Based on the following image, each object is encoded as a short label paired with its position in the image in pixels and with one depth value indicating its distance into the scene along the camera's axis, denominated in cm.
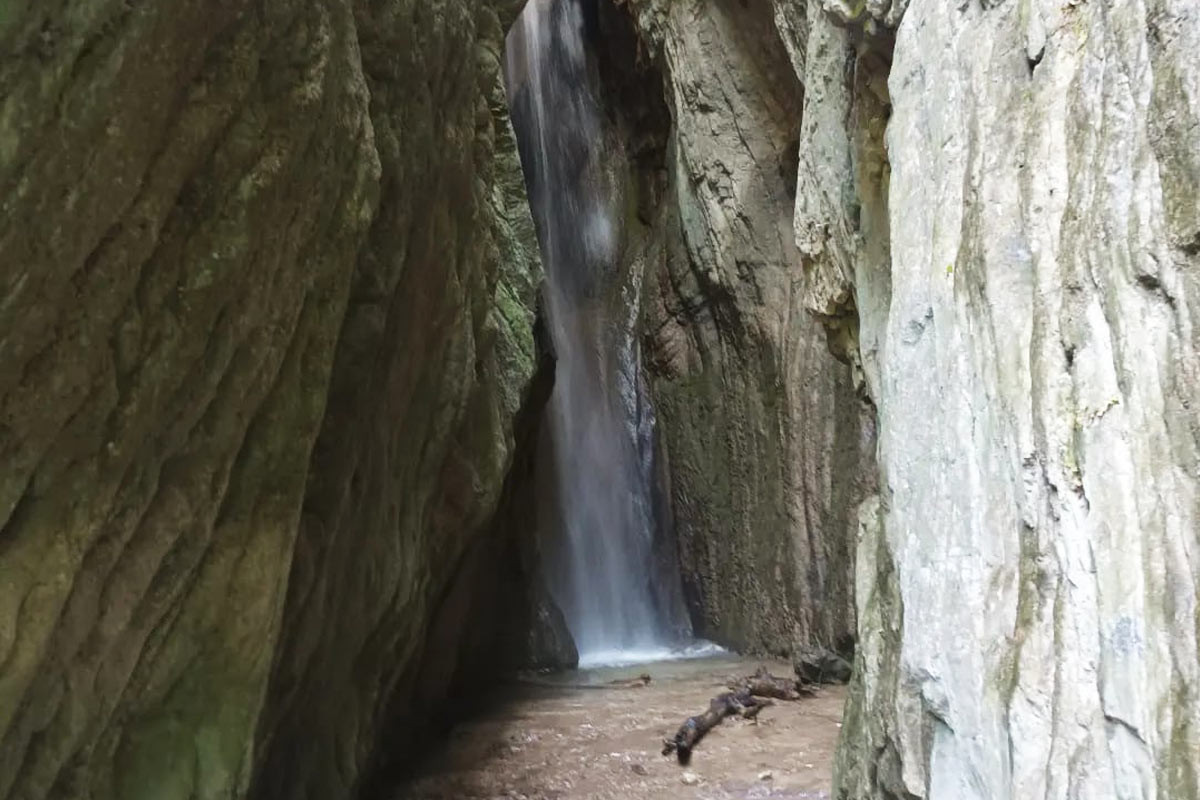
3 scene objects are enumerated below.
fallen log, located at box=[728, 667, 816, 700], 845
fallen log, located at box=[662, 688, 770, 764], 666
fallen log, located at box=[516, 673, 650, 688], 961
